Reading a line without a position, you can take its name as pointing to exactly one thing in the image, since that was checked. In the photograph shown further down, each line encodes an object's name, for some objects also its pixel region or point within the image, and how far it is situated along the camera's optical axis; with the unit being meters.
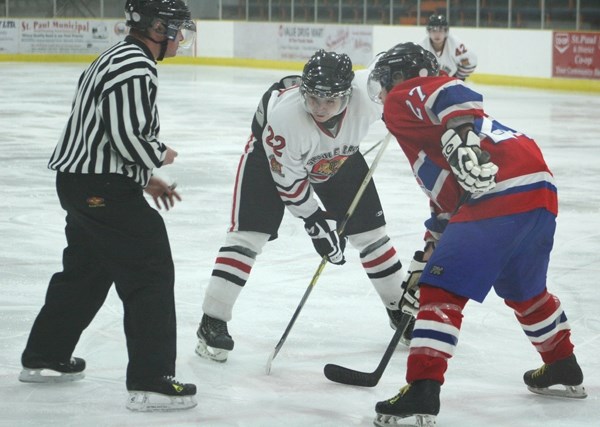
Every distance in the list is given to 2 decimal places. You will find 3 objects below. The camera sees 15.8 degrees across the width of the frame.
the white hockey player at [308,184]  6.46
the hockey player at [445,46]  18.30
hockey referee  5.29
